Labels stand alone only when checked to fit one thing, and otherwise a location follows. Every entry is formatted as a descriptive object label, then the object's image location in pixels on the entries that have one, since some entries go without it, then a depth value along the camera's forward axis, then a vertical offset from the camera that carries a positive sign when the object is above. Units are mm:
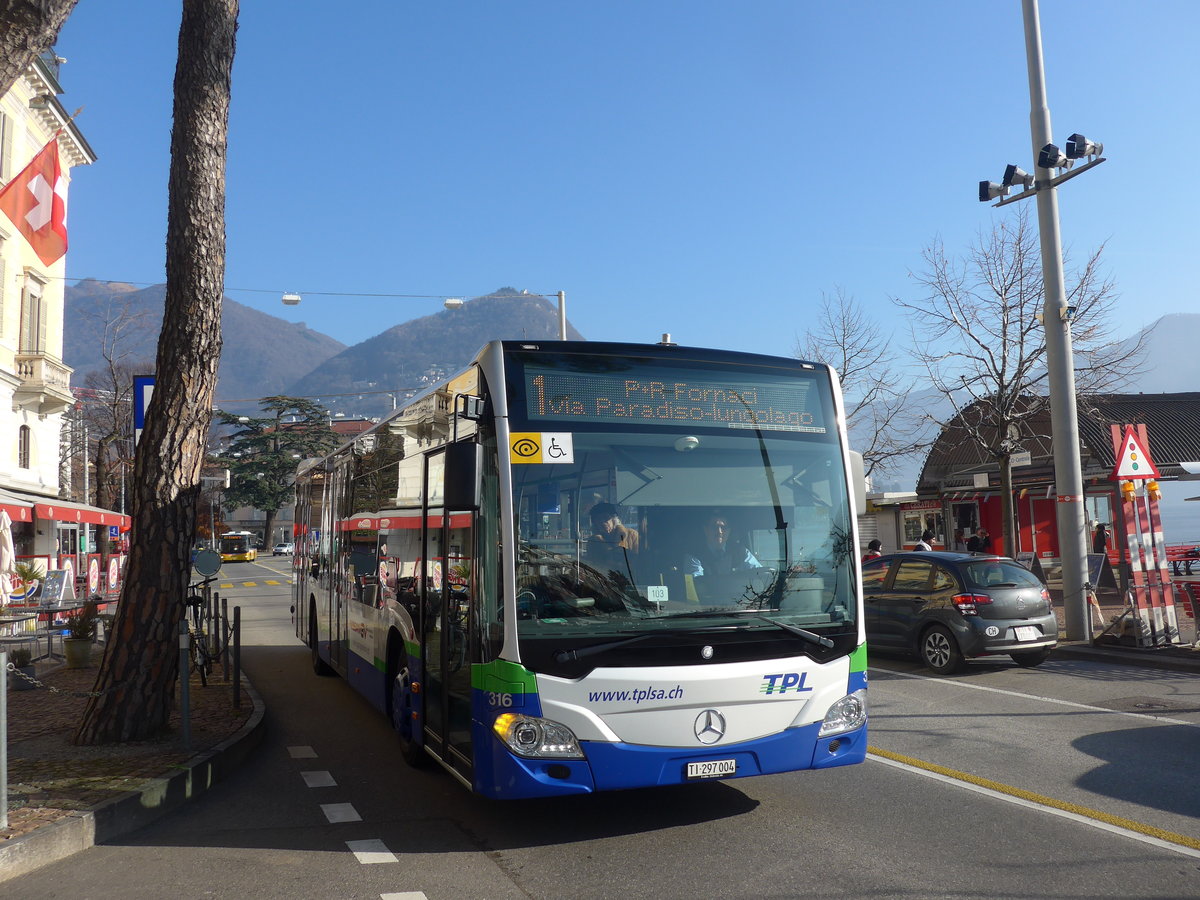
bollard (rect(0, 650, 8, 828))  5938 -1150
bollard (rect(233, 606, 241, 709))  10281 -1160
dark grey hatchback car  12758 -1005
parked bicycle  12242 -1149
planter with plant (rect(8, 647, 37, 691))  13312 -1268
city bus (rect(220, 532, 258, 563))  74738 +662
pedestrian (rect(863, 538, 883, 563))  21384 -243
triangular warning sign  13477 +863
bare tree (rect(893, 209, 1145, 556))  25078 +4055
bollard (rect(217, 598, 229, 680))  12035 -1125
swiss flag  13344 +4686
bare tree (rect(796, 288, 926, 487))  33219 +3523
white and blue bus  5809 -181
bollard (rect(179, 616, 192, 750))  8453 -1028
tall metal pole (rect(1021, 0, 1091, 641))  15273 +2307
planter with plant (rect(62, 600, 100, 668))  14070 -1100
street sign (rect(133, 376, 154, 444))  13430 +2107
